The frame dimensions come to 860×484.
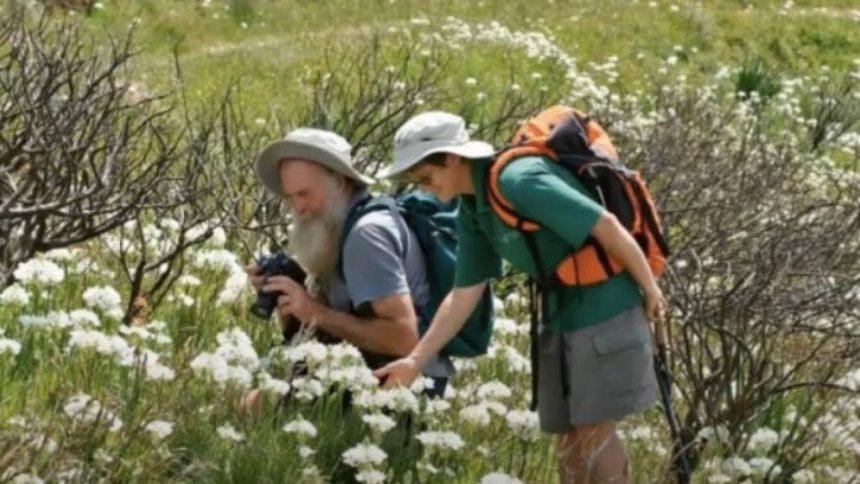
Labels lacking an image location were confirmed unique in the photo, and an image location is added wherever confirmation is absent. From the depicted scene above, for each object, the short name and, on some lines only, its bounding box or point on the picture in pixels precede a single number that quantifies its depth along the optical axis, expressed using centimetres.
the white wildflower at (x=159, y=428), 902
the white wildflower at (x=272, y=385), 982
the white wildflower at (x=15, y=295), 1121
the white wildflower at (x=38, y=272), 1141
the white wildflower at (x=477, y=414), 1076
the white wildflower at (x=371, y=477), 923
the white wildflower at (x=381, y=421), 971
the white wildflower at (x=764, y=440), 1161
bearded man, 1066
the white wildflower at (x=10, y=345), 1019
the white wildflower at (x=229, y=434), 943
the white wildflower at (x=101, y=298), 1101
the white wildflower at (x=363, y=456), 933
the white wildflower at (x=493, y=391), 1113
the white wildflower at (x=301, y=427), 954
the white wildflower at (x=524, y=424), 1053
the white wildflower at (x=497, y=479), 979
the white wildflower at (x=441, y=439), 979
